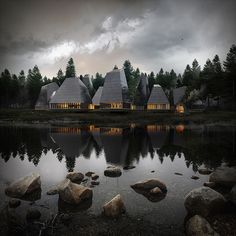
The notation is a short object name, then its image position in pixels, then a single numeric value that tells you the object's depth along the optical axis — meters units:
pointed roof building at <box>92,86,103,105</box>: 71.44
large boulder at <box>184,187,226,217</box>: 6.64
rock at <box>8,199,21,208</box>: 7.51
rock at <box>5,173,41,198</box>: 8.44
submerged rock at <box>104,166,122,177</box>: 11.34
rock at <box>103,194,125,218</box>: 6.76
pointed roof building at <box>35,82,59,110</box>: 74.31
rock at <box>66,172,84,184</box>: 10.28
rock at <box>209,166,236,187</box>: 9.22
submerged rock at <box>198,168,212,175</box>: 11.44
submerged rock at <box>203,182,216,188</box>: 9.24
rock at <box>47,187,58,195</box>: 8.59
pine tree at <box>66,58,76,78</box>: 92.56
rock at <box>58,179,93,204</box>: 7.69
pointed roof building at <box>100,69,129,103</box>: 56.12
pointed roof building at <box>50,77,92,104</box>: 61.12
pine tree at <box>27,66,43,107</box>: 92.19
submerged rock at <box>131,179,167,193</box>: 9.06
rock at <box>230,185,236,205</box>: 7.23
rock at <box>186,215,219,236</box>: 5.50
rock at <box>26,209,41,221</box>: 6.69
